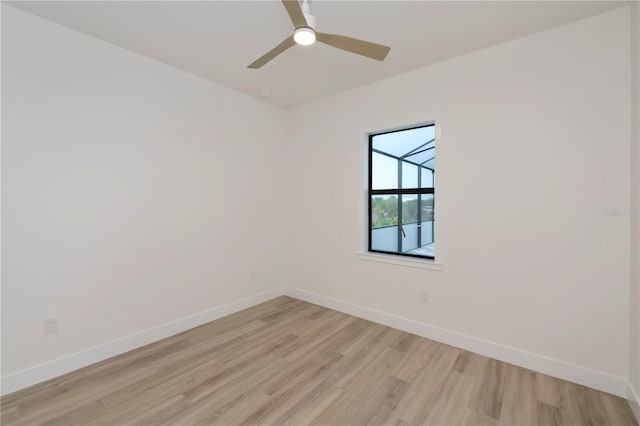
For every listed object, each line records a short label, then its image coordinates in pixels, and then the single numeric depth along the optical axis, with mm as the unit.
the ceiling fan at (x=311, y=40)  1664
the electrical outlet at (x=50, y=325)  2193
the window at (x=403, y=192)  3104
